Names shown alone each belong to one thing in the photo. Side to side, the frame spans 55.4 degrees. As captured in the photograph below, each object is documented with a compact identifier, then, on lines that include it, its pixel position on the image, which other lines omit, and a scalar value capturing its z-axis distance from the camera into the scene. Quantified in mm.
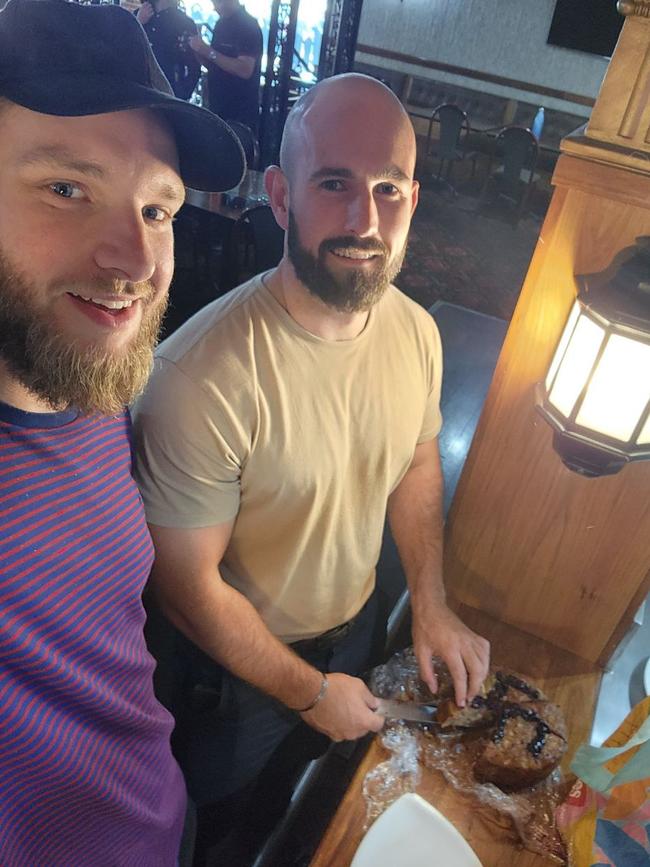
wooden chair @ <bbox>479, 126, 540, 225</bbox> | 7391
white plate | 911
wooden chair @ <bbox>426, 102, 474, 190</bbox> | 7820
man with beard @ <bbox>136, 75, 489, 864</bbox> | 1141
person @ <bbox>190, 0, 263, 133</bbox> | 4781
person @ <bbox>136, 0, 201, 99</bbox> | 5000
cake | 1053
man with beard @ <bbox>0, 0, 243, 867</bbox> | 796
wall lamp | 980
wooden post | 1050
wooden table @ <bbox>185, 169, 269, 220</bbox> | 3945
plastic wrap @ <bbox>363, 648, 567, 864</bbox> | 1015
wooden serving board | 971
